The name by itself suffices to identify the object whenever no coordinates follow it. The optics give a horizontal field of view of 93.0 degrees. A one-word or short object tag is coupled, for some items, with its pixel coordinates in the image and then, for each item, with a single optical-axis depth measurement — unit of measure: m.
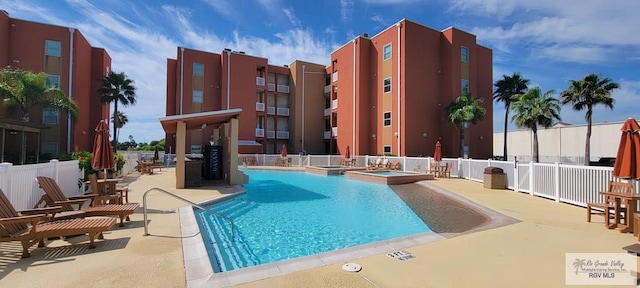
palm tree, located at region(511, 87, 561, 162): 22.69
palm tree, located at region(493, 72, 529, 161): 29.48
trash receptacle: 12.65
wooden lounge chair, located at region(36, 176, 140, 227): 5.91
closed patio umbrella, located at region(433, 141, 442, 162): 17.86
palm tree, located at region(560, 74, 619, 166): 22.33
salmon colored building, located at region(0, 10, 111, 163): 21.75
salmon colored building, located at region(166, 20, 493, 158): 25.53
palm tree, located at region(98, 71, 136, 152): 27.00
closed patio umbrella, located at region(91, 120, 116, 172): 7.92
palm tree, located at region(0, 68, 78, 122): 18.05
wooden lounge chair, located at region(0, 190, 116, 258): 4.23
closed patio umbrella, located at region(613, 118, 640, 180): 5.84
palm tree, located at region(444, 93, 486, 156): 23.41
